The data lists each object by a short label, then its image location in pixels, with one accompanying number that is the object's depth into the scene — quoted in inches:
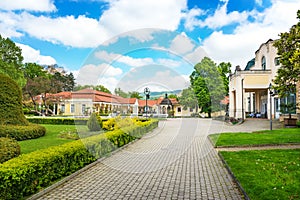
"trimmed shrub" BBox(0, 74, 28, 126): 515.5
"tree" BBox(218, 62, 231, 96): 1992.4
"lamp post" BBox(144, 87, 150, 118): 727.9
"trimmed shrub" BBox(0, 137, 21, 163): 263.0
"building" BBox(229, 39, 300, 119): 1095.0
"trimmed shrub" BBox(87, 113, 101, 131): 601.9
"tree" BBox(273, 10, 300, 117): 413.7
